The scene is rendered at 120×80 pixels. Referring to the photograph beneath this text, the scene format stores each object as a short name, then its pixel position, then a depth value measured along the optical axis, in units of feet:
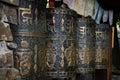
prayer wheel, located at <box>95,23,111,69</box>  11.73
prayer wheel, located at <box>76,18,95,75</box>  10.15
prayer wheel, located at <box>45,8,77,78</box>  8.08
